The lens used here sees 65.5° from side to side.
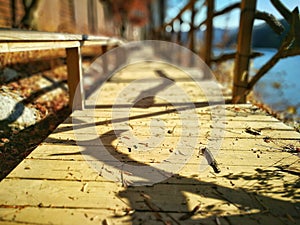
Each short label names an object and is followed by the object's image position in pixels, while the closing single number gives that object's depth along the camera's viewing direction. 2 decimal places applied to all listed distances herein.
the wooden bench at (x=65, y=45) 1.22
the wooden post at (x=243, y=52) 2.26
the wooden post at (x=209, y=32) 3.51
